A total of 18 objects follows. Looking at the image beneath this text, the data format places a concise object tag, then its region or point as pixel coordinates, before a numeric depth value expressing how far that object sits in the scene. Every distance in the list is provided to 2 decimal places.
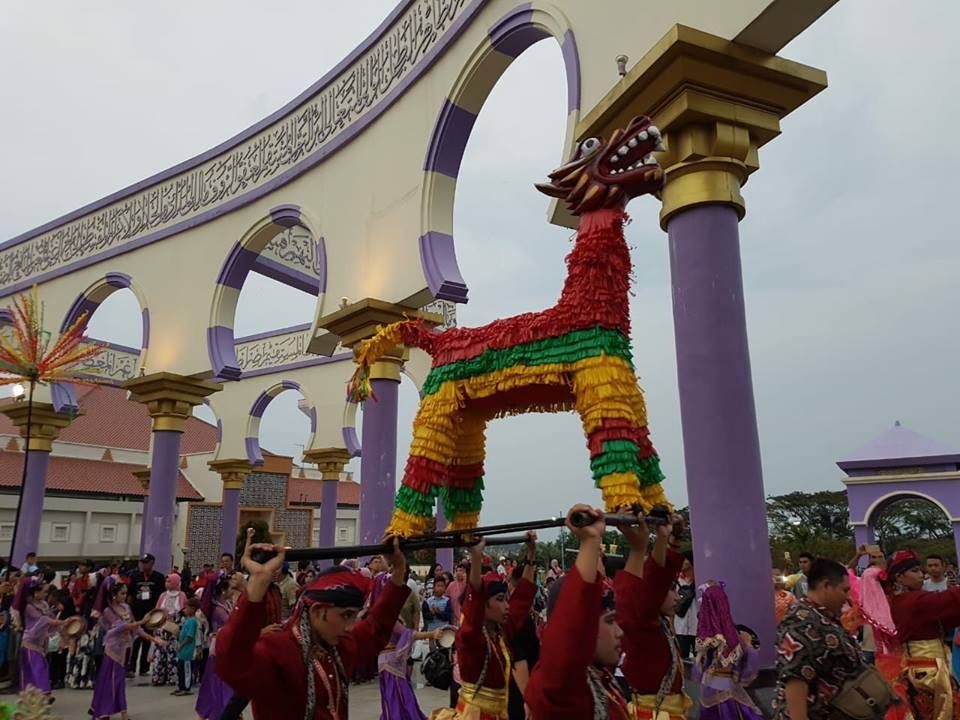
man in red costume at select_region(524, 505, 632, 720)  1.65
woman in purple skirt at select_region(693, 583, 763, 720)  3.56
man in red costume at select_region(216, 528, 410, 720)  2.10
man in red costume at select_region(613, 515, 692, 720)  2.86
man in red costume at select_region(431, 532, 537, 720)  3.62
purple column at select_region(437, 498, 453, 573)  12.36
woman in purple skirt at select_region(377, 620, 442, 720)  5.38
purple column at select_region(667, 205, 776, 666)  3.97
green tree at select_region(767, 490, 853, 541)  30.54
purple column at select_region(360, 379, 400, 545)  7.37
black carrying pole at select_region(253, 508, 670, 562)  2.17
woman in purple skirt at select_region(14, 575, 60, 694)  7.18
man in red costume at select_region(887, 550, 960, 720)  4.45
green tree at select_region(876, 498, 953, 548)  28.11
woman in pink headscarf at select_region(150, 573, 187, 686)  8.65
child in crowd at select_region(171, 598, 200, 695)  8.14
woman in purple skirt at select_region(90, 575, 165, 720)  6.57
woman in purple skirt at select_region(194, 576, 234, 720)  6.24
